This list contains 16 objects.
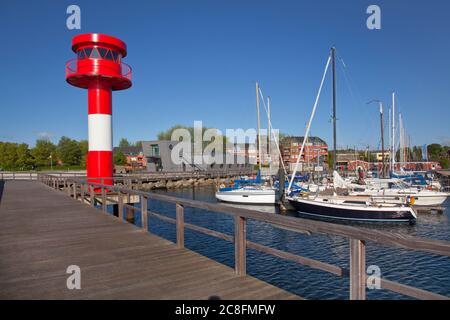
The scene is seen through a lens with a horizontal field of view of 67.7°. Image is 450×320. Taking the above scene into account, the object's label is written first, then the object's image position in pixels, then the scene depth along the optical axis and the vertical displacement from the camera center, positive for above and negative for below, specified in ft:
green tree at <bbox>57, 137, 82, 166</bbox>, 266.77 +6.71
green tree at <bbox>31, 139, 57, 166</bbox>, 250.78 +6.63
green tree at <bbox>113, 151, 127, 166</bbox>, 266.57 +0.61
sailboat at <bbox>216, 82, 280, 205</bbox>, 89.04 -9.82
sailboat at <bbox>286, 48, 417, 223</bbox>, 62.59 -10.23
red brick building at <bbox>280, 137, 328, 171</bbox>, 244.67 +8.45
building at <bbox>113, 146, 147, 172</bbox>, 255.80 +2.39
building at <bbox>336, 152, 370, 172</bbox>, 298.35 -1.27
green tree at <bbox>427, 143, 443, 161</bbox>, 336.12 +5.22
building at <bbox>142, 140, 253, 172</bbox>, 189.88 -0.08
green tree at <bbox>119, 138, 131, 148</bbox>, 416.87 +20.97
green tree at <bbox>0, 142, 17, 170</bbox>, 231.30 +3.01
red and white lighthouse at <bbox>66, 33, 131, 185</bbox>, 57.77 +14.23
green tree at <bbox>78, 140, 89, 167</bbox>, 273.44 +7.29
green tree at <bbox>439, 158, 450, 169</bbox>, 258.78 -6.09
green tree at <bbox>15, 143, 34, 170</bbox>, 233.14 +2.13
